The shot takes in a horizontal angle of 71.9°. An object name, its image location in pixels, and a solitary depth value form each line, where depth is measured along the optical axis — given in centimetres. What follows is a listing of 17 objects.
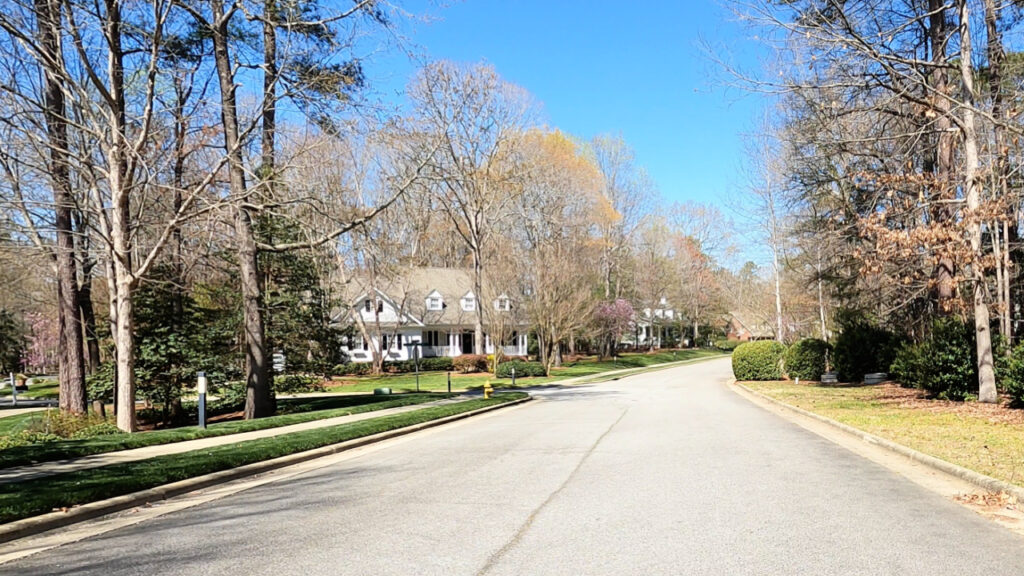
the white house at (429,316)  5624
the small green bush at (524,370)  4172
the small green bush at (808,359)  3256
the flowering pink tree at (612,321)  5657
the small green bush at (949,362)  1847
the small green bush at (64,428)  1429
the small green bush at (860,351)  2923
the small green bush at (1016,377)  1513
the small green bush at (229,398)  2158
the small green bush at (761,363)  3422
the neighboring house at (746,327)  6166
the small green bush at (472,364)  4725
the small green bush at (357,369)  4654
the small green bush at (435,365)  4856
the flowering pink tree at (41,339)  5084
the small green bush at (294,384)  2245
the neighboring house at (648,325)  7446
